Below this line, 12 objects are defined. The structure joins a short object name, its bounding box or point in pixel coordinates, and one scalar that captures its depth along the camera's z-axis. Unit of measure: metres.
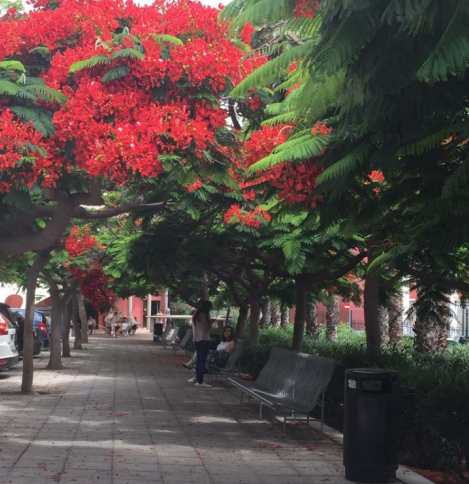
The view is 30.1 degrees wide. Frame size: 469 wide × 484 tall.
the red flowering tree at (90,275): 21.80
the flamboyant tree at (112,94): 9.73
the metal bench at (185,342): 30.88
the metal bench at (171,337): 36.88
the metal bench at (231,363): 17.12
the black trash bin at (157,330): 48.59
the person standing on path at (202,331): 17.28
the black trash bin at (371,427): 7.86
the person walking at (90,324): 58.72
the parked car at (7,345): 17.91
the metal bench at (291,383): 10.47
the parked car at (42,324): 28.00
